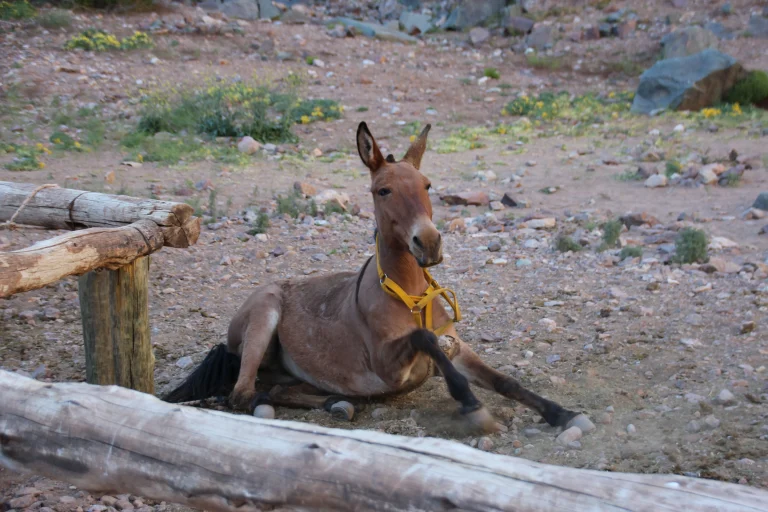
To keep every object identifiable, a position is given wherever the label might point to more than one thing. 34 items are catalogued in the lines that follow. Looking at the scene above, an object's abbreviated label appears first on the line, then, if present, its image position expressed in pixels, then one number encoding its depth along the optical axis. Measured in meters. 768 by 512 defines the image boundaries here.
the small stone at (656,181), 8.97
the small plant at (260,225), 7.79
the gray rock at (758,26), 15.34
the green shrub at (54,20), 14.80
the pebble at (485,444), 3.84
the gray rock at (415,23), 19.03
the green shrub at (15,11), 14.99
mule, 4.17
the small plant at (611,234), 7.00
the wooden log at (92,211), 4.34
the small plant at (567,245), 6.95
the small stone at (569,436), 3.78
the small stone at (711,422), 3.78
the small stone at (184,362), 5.37
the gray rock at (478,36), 17.47
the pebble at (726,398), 4.05
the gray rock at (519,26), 17.53
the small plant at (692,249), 6.36
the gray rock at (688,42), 14.60
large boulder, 12.20
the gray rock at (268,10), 18.12
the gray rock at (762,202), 7.74
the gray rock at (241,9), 17.92
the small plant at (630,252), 6.60
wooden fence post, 4.18
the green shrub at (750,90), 12.26
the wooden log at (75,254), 3.38
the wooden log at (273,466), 1.96
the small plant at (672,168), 9.23
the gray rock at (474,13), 18.64
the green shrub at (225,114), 11.23
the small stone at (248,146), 10.65
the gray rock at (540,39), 16.66
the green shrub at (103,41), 14.01
